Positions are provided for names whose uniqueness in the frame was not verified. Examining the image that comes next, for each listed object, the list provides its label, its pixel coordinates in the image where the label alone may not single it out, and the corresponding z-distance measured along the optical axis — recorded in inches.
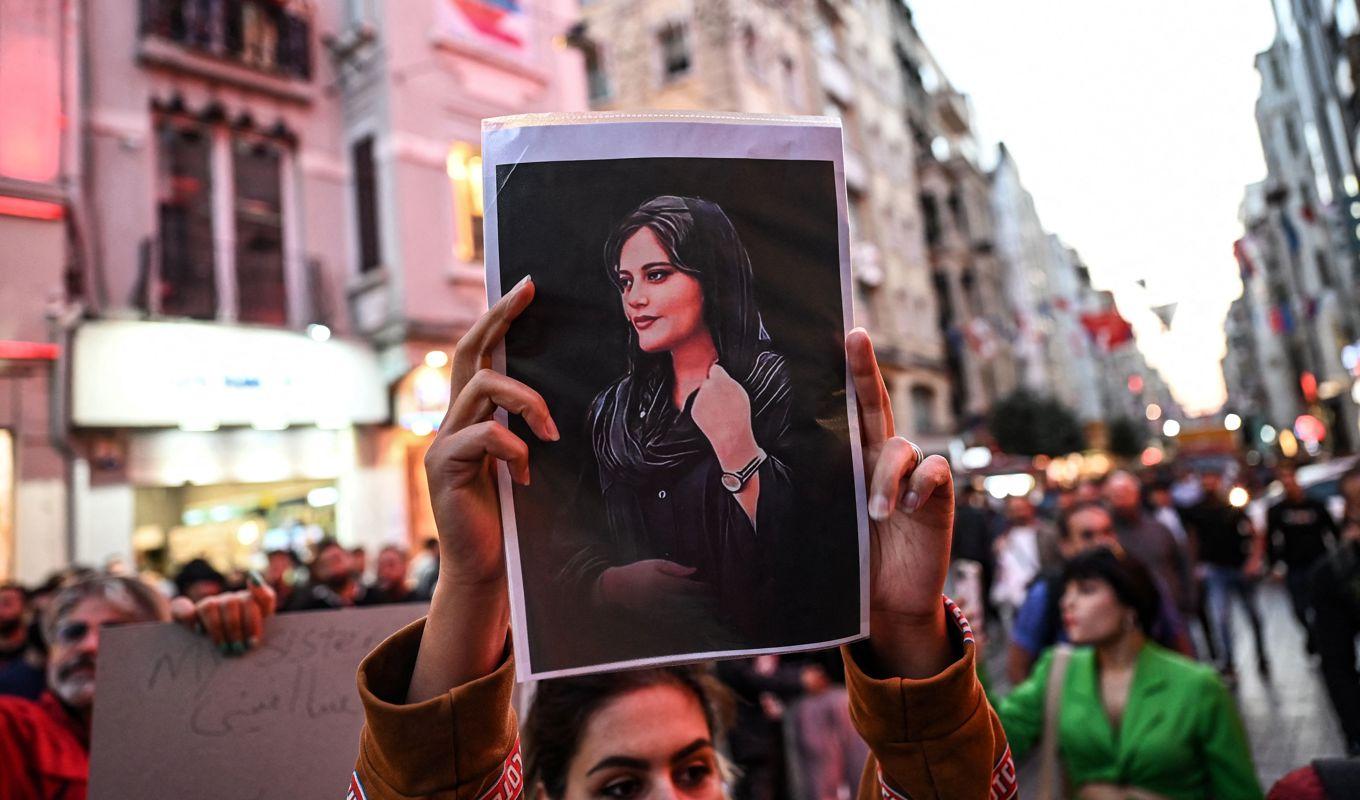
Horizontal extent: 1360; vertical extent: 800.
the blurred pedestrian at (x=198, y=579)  228.4
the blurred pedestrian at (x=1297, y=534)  329.0
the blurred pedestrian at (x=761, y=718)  158.7
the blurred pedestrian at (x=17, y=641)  131.7
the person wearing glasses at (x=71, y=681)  83.0
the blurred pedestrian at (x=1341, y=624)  154.3
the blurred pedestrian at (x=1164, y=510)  347.9
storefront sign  382.0
